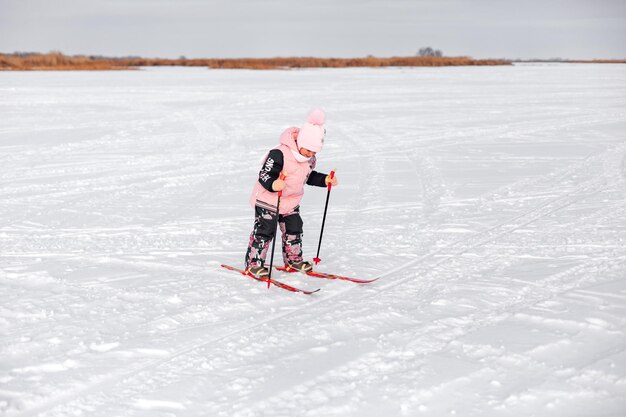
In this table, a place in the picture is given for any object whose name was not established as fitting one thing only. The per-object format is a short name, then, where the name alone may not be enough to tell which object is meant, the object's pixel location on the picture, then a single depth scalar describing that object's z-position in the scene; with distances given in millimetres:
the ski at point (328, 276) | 4633
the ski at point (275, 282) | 4453
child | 4453
